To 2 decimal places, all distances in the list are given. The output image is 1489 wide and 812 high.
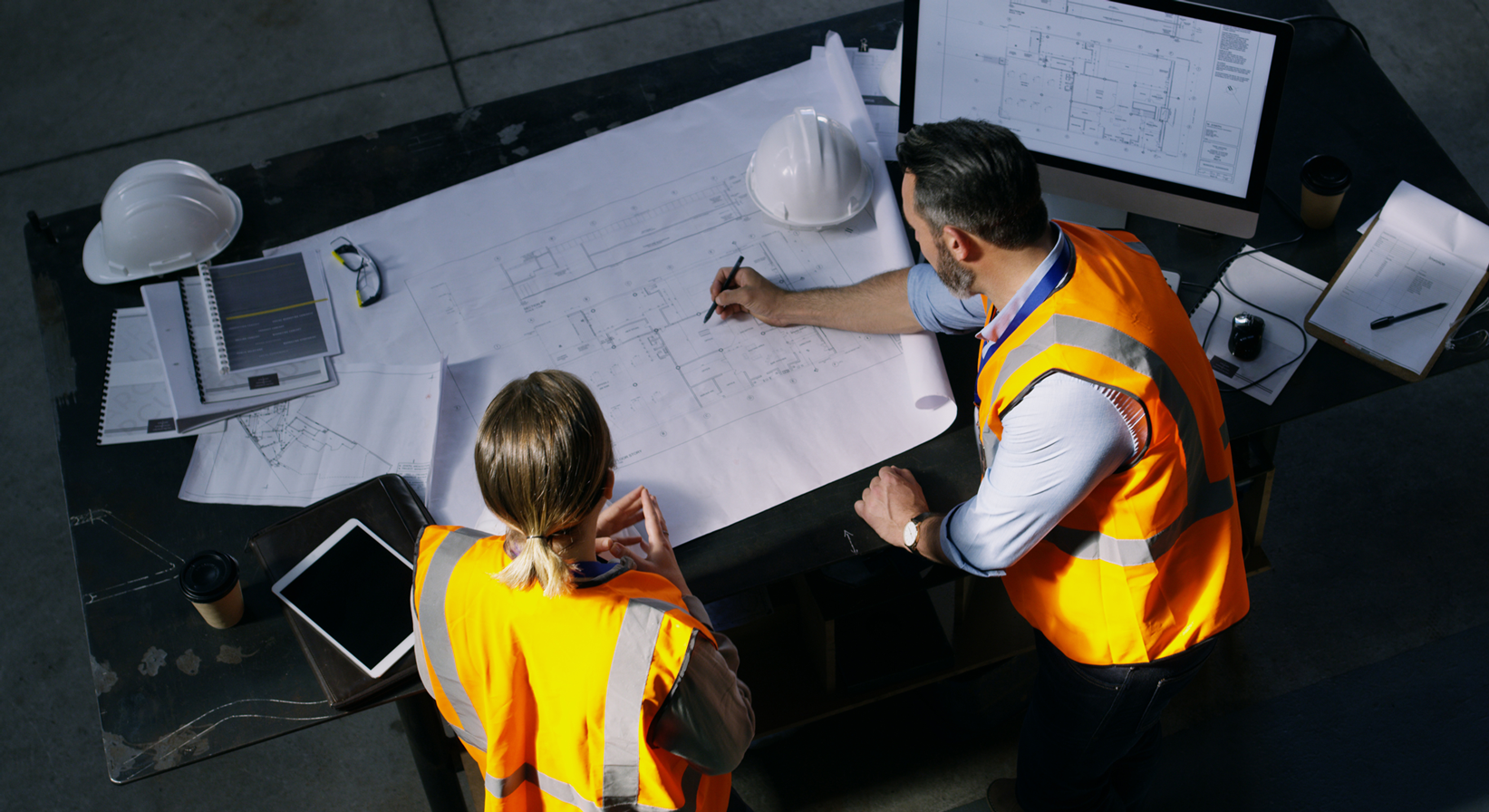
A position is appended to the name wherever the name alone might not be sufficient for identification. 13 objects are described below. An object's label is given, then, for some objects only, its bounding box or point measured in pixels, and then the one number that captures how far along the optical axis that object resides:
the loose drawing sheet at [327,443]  1.88
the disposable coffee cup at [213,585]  1.65
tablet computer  1.69
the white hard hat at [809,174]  2.09
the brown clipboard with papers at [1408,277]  1.95
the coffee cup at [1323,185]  2.06
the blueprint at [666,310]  1.90
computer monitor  1.84
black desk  1.70
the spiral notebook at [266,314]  2.03
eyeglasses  2.10
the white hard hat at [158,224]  2.08
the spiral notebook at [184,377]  1.96
